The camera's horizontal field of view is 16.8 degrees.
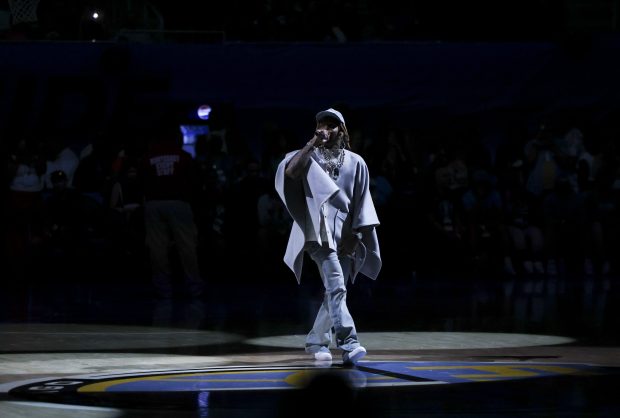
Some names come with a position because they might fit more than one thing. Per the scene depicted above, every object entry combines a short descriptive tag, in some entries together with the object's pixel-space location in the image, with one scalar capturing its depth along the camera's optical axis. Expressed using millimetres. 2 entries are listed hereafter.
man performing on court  14583
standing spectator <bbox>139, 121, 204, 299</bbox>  25163
